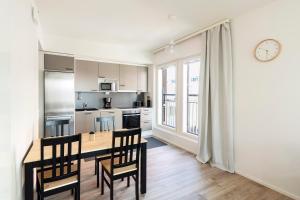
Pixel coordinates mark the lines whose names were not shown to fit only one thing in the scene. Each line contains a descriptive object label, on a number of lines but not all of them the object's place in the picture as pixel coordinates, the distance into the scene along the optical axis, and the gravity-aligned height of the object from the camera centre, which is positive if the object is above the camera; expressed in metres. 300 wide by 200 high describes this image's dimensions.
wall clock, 2.40 +0.76
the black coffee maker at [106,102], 5.01 -0.03
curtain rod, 3.07 +1.46
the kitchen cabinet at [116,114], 4.51 -0.37
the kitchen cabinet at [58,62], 3.74 +0.89
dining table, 1.68 -0.59
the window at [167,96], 4.89 +0.15
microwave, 4.69 +0.46
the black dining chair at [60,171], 1.69 -0.78
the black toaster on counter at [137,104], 5.51 -0.11
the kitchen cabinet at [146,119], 5.19 -0.57
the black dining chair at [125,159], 2.04 -0.75
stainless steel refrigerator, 3.62 +0.07
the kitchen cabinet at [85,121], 4.16 -0.50
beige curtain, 2.97 +0.01
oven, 4.85 -0.52
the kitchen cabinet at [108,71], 4.66 +0.87
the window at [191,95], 4.13 +0.15
